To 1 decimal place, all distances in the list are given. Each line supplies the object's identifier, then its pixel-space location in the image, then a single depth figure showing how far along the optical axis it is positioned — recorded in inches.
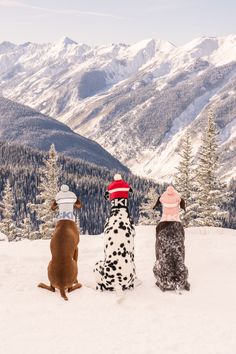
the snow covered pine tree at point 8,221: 1637.6
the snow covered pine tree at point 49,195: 1343.5
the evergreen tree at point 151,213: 1540.4
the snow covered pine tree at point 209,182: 1368.1
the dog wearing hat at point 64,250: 336.8
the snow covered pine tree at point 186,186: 1387.8
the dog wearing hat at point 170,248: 360.8
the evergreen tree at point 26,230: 1703.6
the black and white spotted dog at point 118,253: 350.9
